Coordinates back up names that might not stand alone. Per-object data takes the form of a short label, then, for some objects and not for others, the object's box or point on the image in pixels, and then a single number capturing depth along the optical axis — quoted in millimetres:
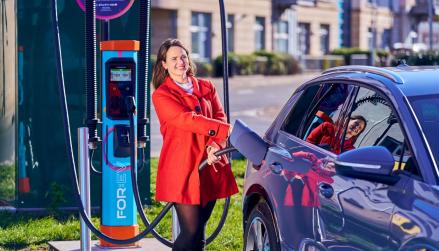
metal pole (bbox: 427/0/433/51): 32719
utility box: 9203
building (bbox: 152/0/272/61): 42938
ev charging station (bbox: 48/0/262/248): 6879
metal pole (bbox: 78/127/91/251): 6773
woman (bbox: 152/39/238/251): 5852
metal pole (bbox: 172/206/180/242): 7273
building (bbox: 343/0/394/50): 61844
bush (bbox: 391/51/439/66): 16781
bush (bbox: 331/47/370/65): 55375
